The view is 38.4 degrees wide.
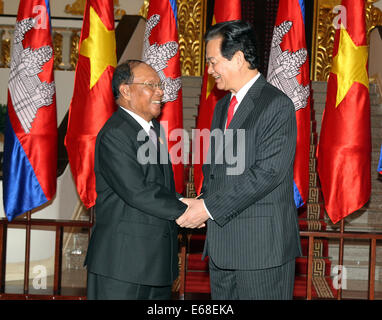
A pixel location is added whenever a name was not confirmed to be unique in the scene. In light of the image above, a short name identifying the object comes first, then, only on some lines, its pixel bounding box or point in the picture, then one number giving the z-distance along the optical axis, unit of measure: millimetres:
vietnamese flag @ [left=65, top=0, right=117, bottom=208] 3988
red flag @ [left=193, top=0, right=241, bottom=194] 4224
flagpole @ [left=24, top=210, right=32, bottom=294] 3709
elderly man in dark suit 2182
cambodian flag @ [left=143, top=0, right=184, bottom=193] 4188
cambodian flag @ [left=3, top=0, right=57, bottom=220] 3895
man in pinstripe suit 2072
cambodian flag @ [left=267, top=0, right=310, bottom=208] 3916
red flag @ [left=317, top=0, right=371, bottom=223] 3748
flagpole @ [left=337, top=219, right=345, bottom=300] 3457
